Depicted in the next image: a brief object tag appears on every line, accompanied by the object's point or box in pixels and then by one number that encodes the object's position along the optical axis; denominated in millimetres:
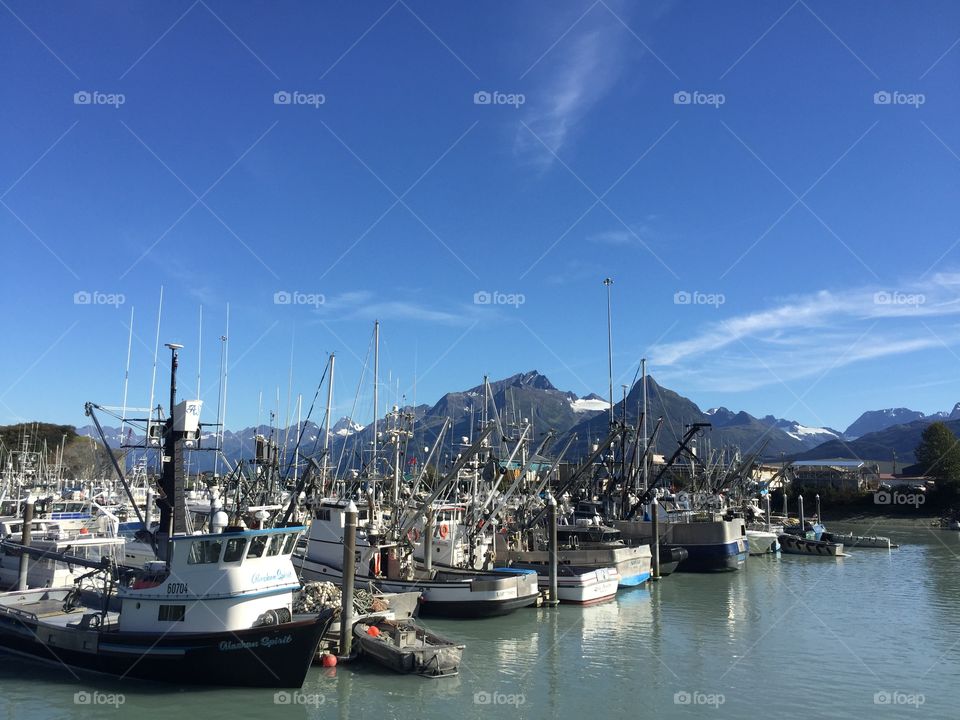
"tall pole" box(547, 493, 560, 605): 32312
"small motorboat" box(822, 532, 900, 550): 66125
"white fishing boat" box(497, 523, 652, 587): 38219
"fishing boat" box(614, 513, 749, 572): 48406
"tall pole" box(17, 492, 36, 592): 30781
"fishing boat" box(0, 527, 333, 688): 19078
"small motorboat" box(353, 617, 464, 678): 20766
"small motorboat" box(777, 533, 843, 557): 58562
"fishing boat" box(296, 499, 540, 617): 28734
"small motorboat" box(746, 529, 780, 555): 58375
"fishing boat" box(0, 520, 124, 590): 30734
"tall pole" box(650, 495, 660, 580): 43062
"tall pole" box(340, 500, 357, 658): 21797
